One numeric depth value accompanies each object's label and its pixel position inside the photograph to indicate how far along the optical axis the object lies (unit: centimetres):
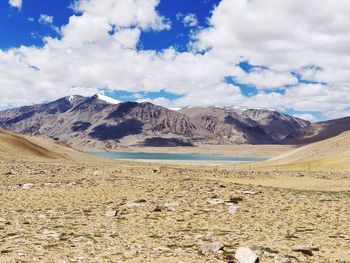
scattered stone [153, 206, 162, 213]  2397
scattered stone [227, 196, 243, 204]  2648
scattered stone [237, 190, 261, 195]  3046
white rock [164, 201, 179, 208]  2529
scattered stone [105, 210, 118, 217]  2255
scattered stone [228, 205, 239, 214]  2388
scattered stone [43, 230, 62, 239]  1758
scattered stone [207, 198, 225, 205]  2631
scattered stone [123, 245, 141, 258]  1504
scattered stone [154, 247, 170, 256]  1550
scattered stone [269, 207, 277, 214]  2433
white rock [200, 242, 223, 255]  1551
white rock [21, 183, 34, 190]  3194
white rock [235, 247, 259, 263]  1399
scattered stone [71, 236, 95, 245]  1685
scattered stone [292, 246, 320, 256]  1556
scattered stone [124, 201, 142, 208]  2508
